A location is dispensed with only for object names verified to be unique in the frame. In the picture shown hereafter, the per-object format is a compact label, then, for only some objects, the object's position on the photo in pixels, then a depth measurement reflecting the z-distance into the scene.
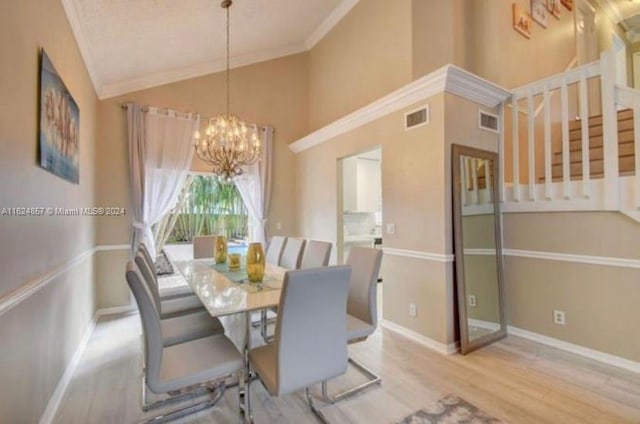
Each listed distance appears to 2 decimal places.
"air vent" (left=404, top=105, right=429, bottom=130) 3.00
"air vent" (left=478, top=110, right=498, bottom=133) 3.17
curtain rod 4.02
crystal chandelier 3.15
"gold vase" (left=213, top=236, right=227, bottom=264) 3.21
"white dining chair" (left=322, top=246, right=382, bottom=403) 2.15
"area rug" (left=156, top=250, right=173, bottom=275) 4.44
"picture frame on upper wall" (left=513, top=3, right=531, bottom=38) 3.92
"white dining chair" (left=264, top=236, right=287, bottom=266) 3.62
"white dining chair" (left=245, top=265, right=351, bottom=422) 1.47
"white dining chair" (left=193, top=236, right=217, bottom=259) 3.88
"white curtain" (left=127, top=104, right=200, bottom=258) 4.02
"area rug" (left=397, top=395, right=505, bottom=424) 1.87
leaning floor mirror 2.90
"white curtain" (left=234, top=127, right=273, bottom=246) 4.91
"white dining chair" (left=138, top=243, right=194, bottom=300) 2.96
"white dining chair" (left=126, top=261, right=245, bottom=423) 1.49
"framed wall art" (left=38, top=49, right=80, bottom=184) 1.92
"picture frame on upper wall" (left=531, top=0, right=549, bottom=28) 4.21
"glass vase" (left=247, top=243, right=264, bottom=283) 2.34
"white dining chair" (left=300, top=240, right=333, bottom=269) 2.86
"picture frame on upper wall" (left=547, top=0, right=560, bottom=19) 4.48
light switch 3.40
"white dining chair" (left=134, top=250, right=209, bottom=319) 2.13
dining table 1.79
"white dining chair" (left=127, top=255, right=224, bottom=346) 2.10
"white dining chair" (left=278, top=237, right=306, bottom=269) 3.28
